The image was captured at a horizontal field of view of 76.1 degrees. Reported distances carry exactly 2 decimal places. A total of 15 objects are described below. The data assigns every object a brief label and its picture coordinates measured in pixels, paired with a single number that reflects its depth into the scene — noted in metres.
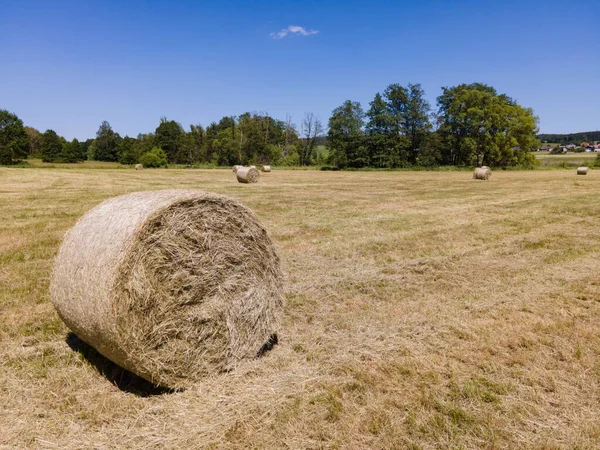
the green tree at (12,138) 61.97
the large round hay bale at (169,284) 3.65
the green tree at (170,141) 83.62
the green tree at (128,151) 79.62
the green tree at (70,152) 79.26
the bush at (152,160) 66.12
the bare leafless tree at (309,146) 76.31
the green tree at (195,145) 81.25
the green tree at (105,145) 91.81
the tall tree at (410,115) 61.12
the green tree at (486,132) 55.84
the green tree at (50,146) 79.06
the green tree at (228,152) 74.44
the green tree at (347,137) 60.16
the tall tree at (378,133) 58.78
